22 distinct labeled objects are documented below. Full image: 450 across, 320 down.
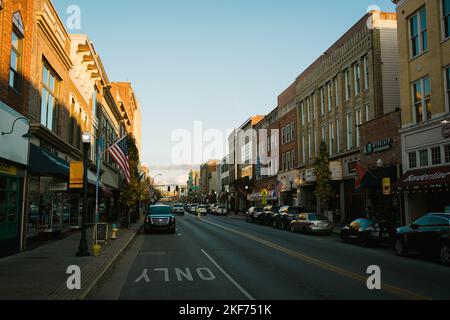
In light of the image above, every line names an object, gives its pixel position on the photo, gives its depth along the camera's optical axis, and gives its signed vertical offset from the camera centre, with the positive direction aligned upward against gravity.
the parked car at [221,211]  69.12 -0.84
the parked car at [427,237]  14.41 -1.10
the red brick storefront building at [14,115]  14.84 +3.16
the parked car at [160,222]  28.52 -1.07
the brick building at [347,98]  33.94 +9.48
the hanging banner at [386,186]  25.09 +1.15
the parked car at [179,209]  69.00 -0.55
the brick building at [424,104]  23.86 +5.96
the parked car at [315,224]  27.64 -1.14
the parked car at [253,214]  43.79 -0.82
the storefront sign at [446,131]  23.23 +4.00
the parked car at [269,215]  38.42 -0.81
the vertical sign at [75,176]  16.56 +1.11
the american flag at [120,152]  23.00 +2.84
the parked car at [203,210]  72.19 -0.72
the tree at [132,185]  33.38 +1.60
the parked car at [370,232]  19.81 -1.18
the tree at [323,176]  36.59 +2.49
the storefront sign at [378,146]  29.88 +4.25
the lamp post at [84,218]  15.43 -0.46
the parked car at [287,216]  32.88 -0.78
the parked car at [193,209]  77.06 -0.59
